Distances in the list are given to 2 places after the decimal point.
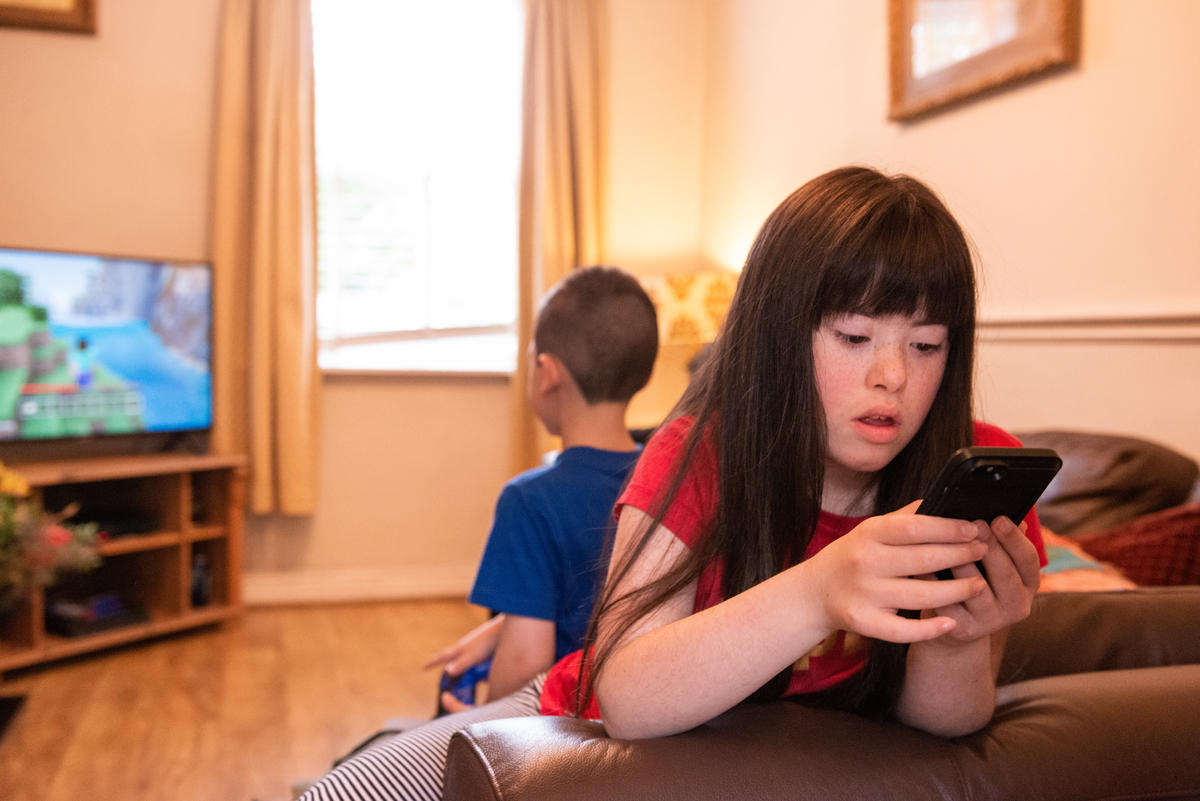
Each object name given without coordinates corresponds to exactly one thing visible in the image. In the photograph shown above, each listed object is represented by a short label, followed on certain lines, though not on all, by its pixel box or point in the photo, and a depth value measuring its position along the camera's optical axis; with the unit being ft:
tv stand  9.34
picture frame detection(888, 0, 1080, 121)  6.70
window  12.01
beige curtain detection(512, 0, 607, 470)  12.10
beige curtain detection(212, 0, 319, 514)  10.93
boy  4.11
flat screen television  9.32
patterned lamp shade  10.71
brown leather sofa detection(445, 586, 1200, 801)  1.84
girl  2.15
